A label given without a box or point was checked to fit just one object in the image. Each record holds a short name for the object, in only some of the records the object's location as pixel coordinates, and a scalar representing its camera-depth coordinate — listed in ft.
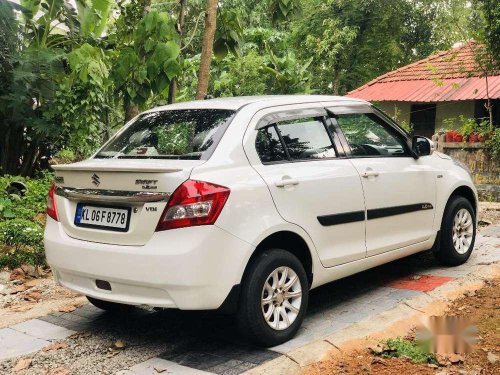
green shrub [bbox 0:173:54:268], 21.04
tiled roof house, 55.66
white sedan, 11.67
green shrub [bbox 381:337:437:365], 12.07
